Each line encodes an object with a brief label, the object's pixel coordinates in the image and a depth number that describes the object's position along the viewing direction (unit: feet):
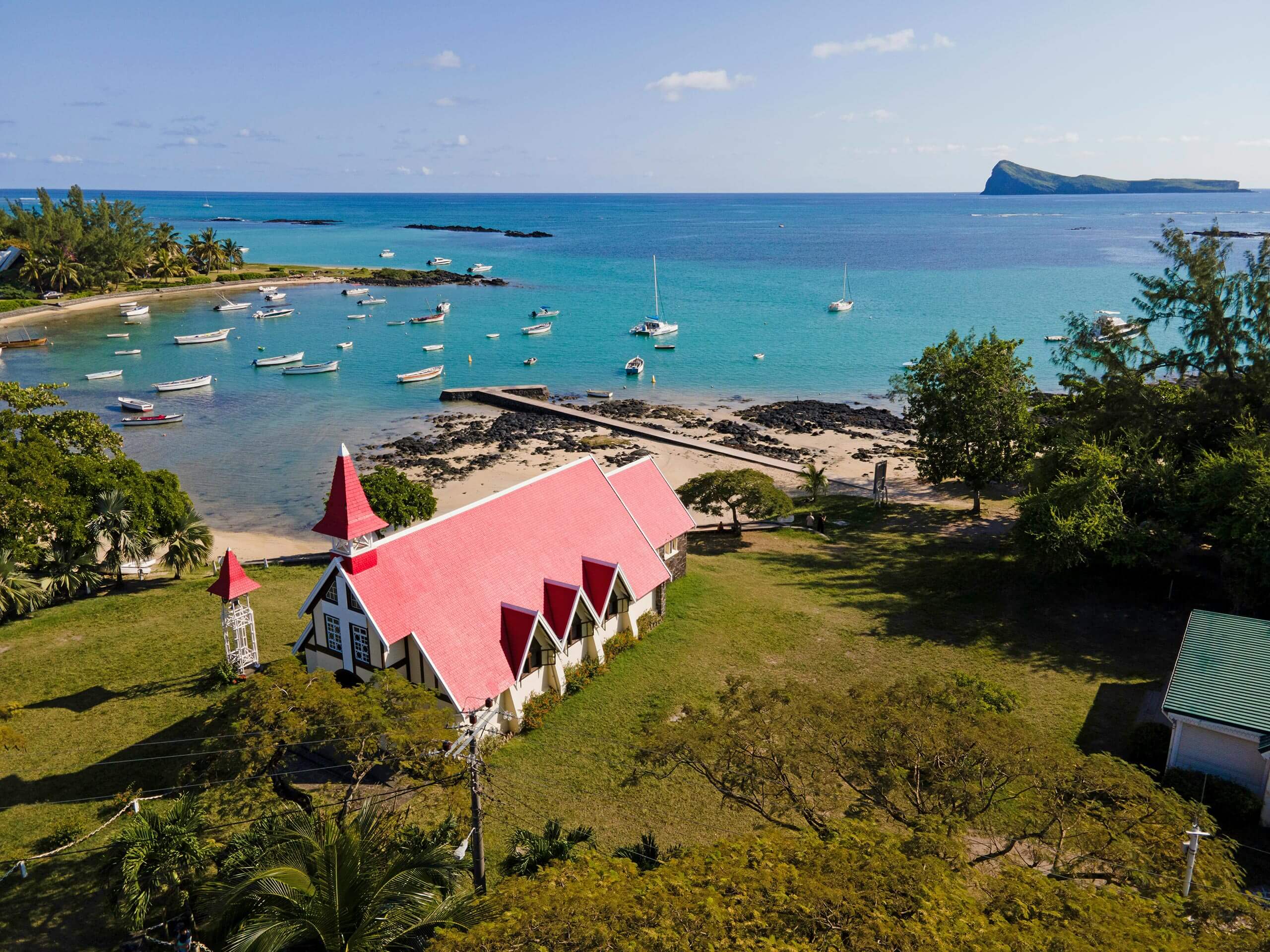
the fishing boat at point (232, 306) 382.83
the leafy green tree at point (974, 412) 139.64
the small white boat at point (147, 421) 217.56
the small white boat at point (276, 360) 282.77
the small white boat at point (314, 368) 275.18
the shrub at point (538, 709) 82.53
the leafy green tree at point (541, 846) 60.49
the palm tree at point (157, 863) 52.37
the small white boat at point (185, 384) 248.93
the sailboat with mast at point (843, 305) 388.98
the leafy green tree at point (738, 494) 133.80
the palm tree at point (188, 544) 115.75
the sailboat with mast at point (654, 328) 334.24
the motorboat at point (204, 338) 311.68
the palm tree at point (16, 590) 100.68
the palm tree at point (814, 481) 155.74
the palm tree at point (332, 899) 45.47
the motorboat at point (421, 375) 268.62
